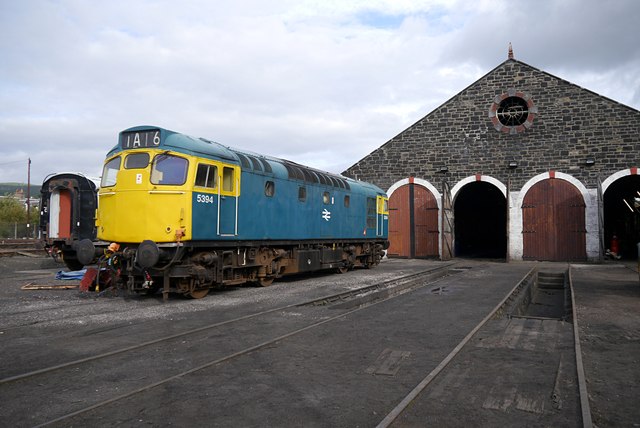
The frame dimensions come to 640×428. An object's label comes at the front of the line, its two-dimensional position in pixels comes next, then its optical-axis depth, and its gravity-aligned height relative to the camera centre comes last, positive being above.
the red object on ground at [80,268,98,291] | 11.19 -1.07
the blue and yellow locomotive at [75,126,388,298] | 9.70 +0.37
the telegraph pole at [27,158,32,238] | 44.72 +5.55
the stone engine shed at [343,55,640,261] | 22.52 +3.44
